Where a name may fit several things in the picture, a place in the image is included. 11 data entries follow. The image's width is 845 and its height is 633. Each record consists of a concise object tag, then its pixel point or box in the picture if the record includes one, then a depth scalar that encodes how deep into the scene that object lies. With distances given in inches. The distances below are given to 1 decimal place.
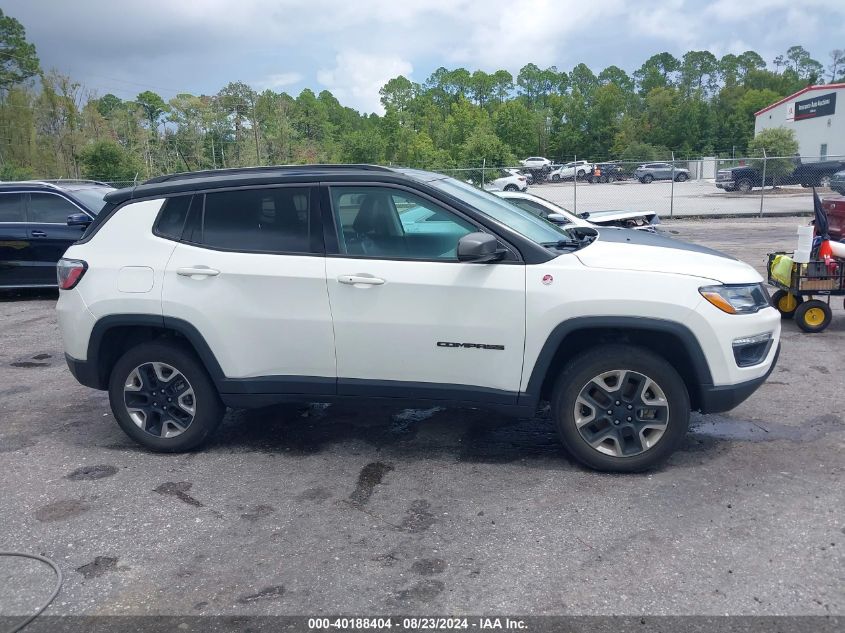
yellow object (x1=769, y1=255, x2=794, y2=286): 319.6
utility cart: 311.9
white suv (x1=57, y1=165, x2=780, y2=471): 175.0
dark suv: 439.8
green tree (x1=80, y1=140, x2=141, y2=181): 1341.0
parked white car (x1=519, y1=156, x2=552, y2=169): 2274.6
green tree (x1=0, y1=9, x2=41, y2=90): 2517.5
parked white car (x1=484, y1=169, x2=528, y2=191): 1301.7
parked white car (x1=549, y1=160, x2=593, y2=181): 1497.3
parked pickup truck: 1321.4
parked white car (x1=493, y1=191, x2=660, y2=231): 405.4
